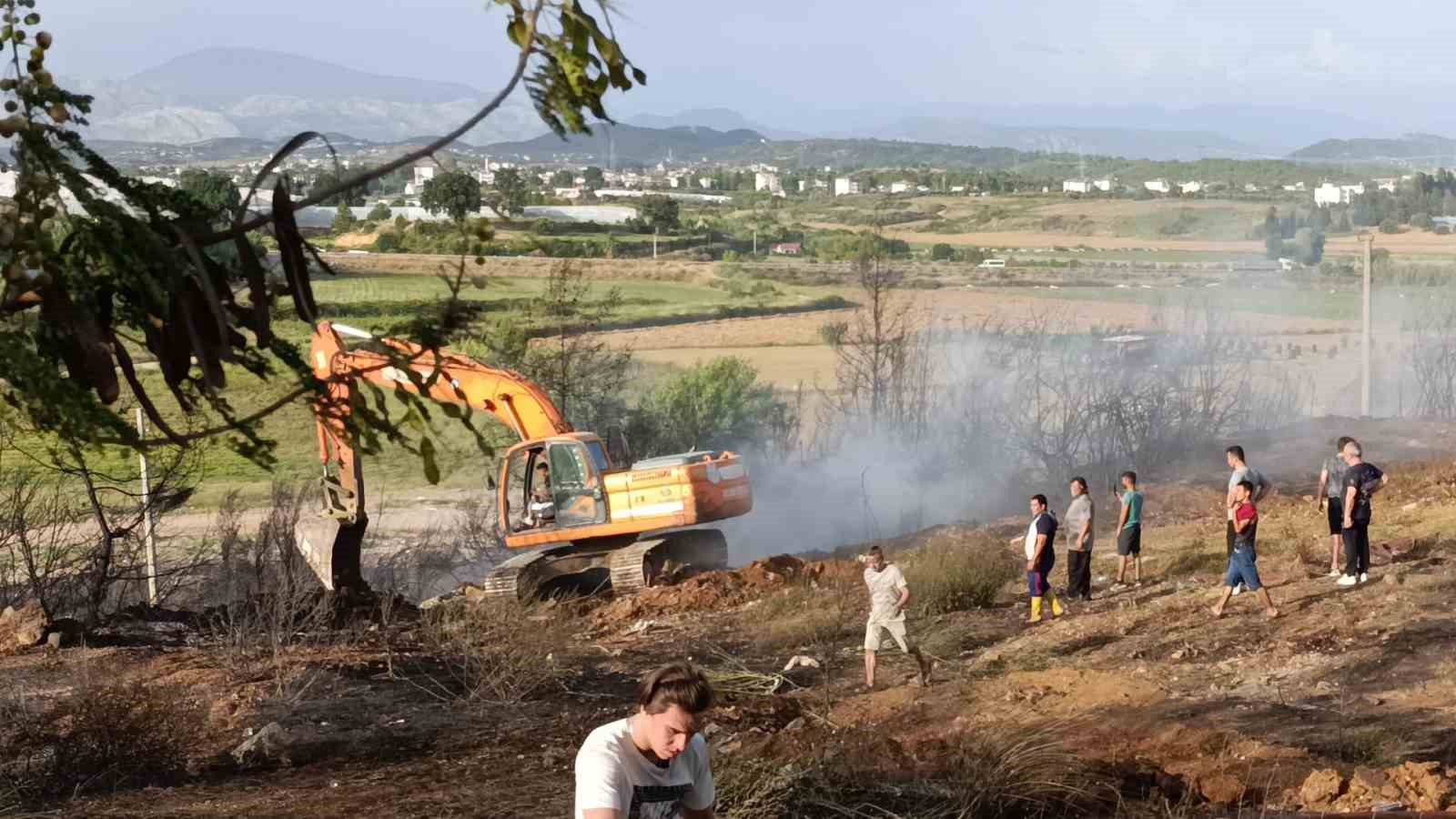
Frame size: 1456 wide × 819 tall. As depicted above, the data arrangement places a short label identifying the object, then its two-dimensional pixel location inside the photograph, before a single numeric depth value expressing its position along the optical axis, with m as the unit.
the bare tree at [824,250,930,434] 47.44
